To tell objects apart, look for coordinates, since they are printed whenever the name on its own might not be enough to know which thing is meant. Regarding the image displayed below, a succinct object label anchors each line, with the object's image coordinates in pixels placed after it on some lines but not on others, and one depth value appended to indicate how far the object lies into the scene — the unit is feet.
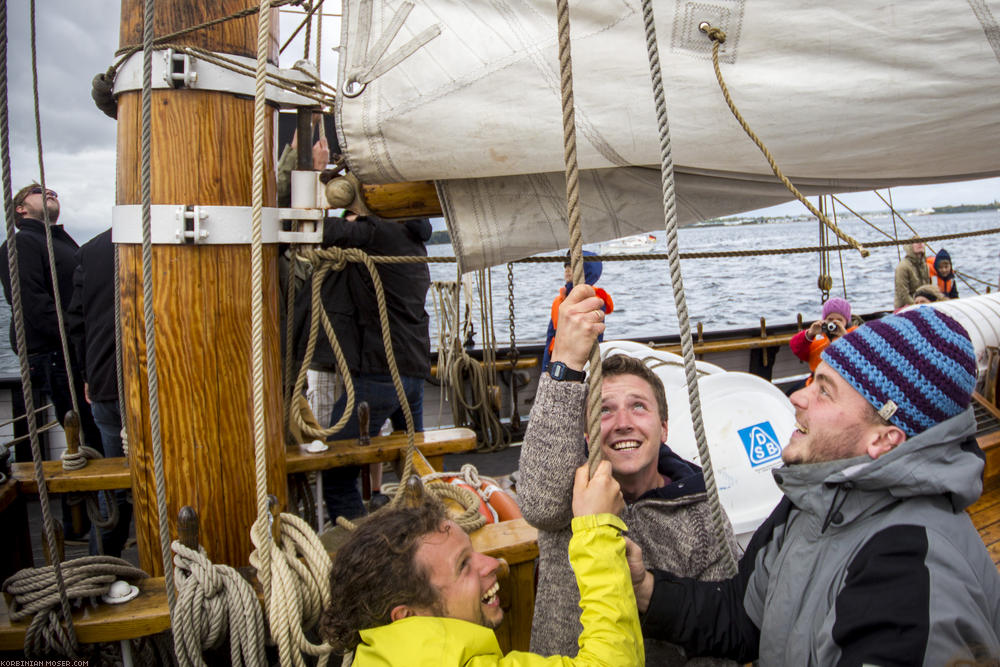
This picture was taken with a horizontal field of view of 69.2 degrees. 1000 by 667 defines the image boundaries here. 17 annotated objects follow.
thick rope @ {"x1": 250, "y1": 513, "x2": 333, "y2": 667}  4.75
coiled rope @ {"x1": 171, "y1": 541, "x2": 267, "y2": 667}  4.84
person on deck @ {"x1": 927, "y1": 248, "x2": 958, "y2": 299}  29.55
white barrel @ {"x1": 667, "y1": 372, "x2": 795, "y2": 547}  7.82
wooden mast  5.30
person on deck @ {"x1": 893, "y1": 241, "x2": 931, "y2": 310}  28.89
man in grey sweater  3.82
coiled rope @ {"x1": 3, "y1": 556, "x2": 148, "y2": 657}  4.83
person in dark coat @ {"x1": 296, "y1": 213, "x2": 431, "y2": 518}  9.76
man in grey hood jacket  3.15
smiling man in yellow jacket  3.52
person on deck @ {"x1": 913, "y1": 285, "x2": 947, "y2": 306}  18.34
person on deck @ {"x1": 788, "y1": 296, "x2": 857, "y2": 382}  13.91
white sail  4.72
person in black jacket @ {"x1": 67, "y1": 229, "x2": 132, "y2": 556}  9.86
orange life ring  7.47
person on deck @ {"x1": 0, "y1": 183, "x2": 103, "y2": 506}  12.78
